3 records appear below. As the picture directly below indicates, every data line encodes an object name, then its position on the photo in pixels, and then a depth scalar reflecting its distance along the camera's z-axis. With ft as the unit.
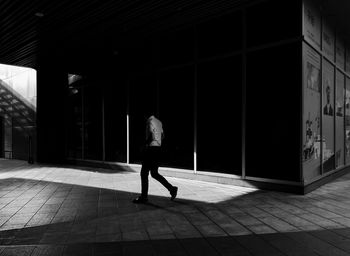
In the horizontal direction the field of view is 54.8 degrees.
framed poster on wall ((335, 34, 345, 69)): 32.60
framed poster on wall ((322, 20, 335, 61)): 28.53
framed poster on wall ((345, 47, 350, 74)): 36.21
